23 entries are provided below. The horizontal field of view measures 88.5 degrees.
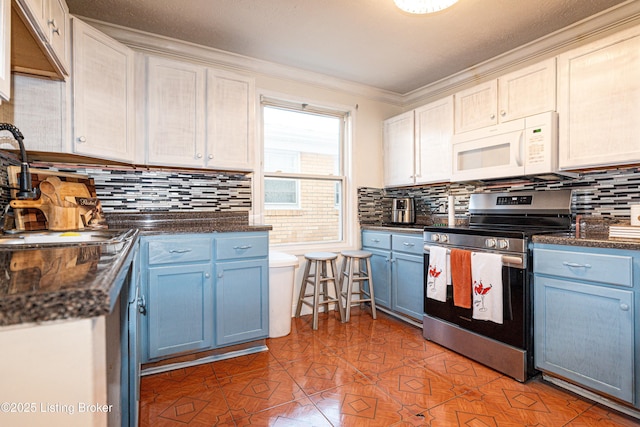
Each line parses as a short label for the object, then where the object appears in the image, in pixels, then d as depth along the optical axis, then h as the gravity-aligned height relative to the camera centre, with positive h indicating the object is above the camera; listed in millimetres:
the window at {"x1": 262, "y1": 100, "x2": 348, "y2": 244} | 3195 +418
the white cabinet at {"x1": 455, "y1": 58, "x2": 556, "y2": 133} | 2281 +881
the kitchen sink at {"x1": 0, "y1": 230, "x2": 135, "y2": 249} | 1441 -107
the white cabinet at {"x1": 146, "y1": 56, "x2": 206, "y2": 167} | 2340 +738
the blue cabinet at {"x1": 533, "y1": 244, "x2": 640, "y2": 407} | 1653 -570
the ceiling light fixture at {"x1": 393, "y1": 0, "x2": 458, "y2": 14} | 1766 +1132
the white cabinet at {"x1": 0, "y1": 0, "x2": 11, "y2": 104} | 1046 +547
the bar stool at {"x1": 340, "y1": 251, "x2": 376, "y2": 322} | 3049 -617
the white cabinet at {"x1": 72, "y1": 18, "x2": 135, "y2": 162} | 1950 +745
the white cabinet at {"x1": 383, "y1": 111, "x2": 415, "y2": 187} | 3340 +666
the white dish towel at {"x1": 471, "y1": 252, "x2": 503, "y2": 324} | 2098 -477
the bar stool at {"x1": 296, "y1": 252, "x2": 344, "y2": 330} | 2867 -620
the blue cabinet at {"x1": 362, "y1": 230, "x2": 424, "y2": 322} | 2824 -539
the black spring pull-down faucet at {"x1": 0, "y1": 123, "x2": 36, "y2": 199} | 1422 +163
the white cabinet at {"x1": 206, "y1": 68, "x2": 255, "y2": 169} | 2518 +733
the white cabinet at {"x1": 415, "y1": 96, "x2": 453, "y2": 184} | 2967 +680
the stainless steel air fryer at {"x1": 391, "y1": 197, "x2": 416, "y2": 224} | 3420 +21
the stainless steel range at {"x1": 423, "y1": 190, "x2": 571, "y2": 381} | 2018 -393
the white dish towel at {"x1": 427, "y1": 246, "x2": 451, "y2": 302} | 2428 -461
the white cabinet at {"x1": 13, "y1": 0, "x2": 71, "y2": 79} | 1365 +799
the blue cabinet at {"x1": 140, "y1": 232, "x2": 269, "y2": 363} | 2074 -529
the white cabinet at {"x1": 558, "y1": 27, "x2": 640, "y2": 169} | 1905 +684
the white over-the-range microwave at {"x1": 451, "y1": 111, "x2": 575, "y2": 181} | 2234 +476
